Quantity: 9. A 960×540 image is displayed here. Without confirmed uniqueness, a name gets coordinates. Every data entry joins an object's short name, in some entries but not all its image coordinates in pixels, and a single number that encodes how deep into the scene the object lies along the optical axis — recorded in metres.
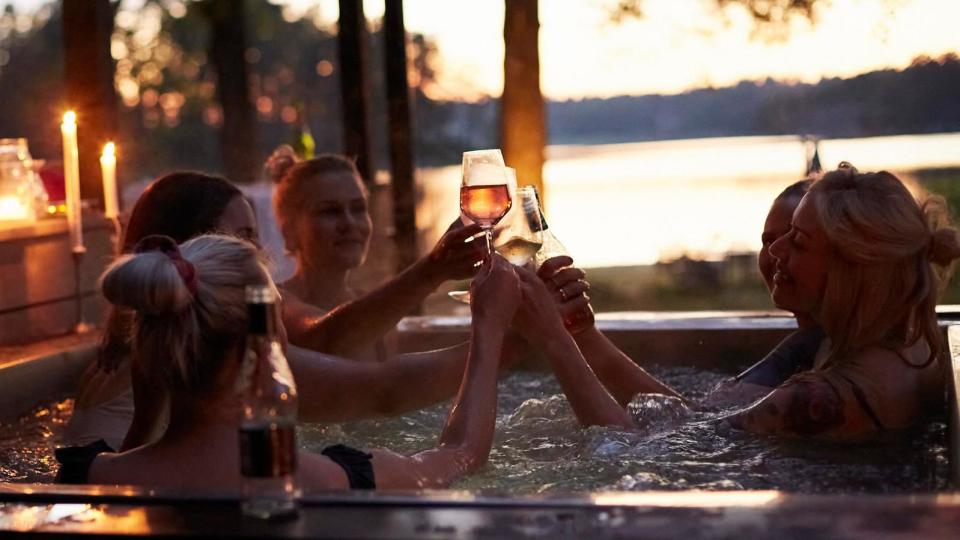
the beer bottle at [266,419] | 1.68
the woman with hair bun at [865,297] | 2.73
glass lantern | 4.88
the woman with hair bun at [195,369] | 2.01
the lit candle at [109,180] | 4.77
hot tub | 1.68
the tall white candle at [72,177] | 4.66
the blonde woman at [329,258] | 3.66
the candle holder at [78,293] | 4.72
